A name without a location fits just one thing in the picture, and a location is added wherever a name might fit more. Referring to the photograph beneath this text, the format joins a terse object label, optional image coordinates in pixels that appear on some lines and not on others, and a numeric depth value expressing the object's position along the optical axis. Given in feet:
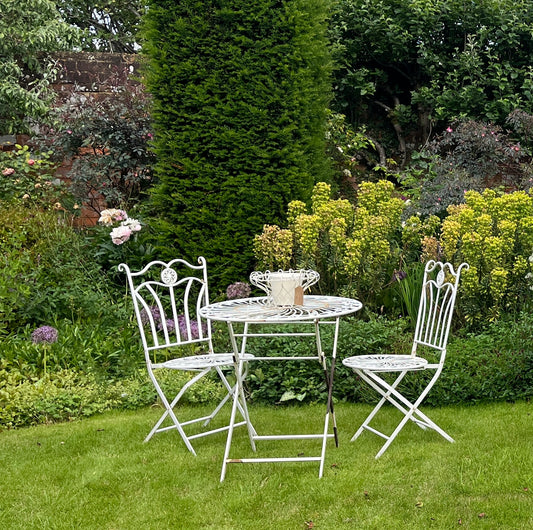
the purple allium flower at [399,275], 20.47
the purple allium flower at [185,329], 19.93
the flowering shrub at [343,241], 19.60
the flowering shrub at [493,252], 18.28
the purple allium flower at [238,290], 20.59
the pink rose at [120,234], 22.20
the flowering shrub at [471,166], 25.84
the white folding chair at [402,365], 12.91
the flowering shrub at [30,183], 26.17
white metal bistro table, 11.97
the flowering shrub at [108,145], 26.53
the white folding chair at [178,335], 13.71
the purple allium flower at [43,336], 18.30
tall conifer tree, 22.21
